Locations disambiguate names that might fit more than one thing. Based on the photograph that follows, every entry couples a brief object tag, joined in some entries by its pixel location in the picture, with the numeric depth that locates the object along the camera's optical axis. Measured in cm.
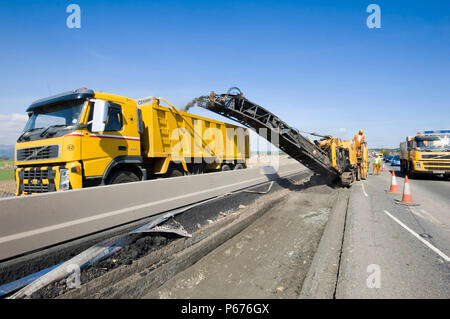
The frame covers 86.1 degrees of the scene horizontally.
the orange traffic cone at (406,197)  704
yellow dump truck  459
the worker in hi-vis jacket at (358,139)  1387
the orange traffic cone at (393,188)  906
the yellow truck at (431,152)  1336
